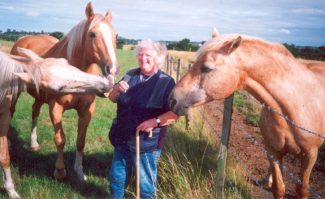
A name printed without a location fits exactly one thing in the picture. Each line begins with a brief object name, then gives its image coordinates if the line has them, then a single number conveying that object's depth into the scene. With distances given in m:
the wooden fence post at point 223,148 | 3.28
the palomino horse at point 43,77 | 3.46
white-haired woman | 3.42
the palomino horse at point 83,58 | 4.43
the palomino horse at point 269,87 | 3.20
